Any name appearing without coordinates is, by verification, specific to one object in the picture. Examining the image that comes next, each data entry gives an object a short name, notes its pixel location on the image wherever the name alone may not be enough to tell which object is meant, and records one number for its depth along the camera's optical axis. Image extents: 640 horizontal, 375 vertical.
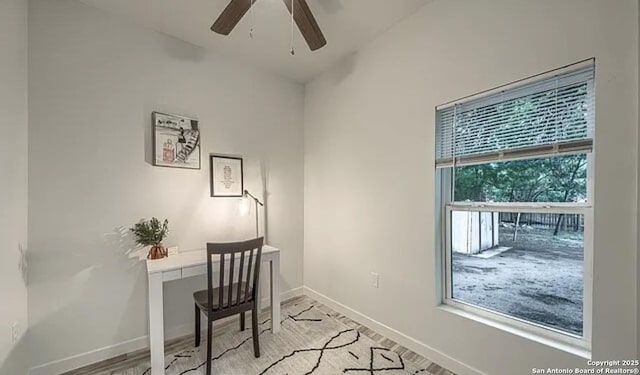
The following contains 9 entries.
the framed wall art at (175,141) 2.35
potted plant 2.17
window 1.46
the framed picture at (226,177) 2.69
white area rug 1.96
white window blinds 1.43
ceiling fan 1.59
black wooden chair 1.95
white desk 1.87
